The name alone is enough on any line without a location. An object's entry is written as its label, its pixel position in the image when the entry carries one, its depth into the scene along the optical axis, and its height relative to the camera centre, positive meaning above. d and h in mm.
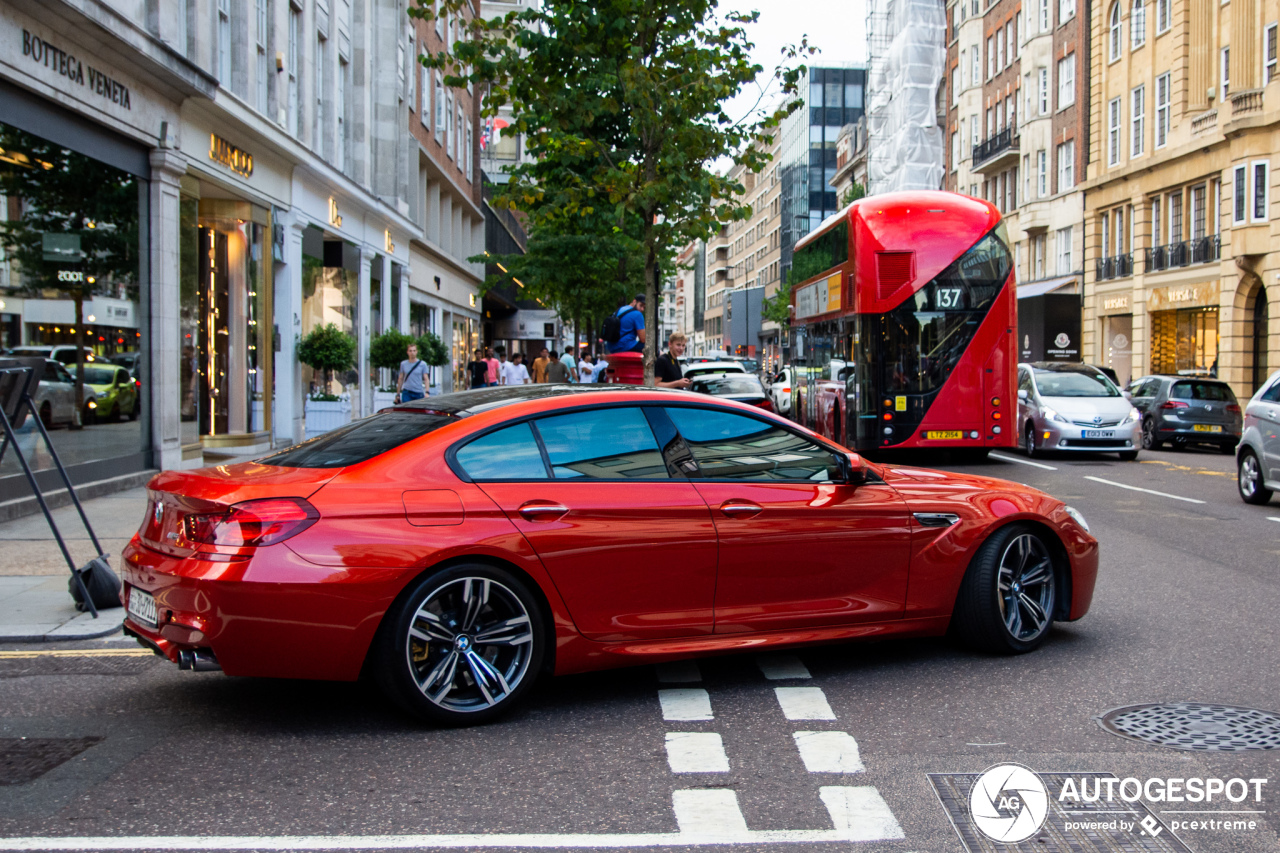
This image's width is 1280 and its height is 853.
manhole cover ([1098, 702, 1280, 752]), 4703 -1354
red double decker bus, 17203 +1039
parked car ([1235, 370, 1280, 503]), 13120 -604
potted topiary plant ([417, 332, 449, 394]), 25766 +965
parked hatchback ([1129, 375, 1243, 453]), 24062 -389
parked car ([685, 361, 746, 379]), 30562 +688
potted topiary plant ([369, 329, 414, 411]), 23844 +873
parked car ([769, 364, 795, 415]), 30816 +50
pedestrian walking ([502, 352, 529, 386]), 30109 +602
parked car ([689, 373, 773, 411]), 22734 +175
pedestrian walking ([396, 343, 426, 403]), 21016 +333
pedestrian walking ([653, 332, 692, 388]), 16475 +358
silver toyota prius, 20125 -326
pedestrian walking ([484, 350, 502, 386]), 31906 +640
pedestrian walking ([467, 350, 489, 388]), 29253 +563
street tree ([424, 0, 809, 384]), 20375 +5333
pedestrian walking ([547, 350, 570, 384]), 26828 +535
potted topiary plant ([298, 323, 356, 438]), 20125 +566
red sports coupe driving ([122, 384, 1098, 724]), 4719 -666
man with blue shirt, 15620 +846
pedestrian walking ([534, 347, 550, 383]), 32469 +760
